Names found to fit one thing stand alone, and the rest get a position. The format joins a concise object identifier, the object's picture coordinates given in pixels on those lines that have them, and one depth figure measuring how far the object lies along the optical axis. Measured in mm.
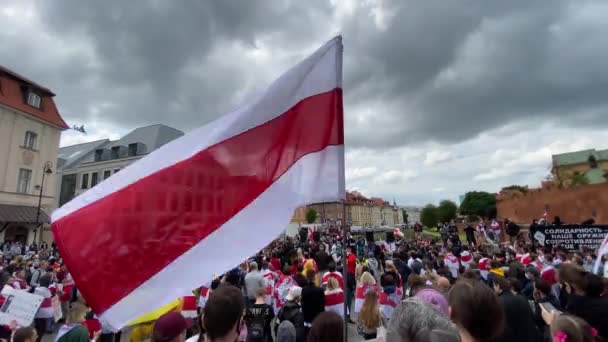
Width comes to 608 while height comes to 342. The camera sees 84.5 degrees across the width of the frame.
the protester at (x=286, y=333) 4711
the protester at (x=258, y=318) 4789
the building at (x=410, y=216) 185050
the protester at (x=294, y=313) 5148
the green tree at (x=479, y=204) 74162
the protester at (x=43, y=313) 7453
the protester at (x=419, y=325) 1690
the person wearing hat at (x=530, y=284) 6317
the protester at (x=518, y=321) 3820
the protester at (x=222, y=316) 2242
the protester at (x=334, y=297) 6496
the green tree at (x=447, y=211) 98375
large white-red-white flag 2623
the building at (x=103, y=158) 48312
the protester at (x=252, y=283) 7681
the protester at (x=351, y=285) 10305
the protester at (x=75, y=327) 4035
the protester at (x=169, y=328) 2906
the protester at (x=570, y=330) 2418
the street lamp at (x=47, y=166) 28100
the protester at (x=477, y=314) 2211
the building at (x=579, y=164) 54094
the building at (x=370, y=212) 117294
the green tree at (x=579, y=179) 46125
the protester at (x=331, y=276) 7009
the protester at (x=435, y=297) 3527
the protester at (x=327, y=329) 2693
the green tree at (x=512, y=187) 64344
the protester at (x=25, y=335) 3867
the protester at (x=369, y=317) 5391
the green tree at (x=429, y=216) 102188
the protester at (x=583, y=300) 3445
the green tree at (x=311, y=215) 96044
